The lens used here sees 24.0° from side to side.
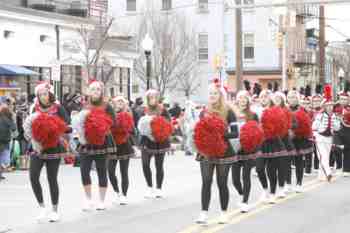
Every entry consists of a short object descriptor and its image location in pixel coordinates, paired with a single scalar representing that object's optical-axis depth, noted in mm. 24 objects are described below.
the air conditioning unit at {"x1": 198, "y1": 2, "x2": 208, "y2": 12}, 58312
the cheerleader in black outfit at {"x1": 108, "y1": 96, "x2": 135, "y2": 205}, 13867
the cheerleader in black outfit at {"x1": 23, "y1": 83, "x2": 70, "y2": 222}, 11953
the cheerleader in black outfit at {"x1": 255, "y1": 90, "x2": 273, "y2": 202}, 14078
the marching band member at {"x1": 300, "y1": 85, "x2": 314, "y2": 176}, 19484
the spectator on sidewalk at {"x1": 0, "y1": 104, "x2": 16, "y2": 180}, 19281
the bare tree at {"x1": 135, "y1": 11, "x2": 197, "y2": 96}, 53469
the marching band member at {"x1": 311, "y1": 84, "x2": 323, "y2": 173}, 19750
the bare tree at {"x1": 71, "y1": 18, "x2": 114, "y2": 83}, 33566
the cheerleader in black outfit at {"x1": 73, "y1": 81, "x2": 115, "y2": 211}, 12781
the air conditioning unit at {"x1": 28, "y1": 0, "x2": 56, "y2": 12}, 36375
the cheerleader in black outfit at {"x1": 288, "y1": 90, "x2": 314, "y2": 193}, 15836
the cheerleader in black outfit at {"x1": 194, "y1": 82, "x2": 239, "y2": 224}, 11188
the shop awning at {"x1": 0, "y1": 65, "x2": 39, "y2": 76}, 30458
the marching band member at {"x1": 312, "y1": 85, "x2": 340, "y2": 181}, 18245
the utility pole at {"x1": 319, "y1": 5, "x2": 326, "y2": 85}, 42094
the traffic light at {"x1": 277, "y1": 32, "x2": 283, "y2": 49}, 39512
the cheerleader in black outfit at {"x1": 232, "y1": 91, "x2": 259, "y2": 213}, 12750
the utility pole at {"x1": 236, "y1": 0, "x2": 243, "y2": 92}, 32500
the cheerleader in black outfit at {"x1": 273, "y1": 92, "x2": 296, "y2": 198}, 14656
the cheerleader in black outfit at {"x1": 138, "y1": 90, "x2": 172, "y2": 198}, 14562
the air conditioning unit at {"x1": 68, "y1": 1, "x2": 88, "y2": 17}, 39375
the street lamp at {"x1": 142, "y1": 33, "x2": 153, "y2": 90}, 28094
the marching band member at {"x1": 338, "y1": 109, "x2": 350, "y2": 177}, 20422
